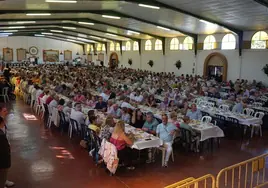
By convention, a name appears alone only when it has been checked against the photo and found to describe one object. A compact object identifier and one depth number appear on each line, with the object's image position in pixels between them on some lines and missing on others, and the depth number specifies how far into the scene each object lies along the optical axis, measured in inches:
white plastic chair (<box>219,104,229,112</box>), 474.5
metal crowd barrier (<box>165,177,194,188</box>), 147.7
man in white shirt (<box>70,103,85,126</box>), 361.7
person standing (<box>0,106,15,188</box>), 236.4
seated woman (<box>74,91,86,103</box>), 477.1
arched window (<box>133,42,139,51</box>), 1340.7
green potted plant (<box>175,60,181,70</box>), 1026.1
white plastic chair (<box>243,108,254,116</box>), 450.0
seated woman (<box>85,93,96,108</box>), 459.8
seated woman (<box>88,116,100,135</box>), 294.4
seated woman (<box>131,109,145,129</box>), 365.4
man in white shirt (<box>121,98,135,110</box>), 430.0
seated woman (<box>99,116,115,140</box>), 272.6
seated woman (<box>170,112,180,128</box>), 323.9
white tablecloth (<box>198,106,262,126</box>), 386.8
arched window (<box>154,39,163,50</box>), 1166.8
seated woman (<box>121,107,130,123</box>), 364.5
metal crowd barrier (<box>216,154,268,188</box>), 245.3
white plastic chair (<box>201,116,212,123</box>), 388.2
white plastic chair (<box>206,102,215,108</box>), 503.6
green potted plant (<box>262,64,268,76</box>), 702.5
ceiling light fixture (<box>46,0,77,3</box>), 567.8
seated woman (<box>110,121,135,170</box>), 263.4
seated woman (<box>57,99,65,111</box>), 409.7
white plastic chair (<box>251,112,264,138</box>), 398.9
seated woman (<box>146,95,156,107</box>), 466.6
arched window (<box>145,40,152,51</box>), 1234.7
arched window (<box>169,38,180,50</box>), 1057.5
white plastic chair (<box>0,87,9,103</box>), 649.8
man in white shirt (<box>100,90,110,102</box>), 517.7
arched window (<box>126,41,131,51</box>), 1411.2
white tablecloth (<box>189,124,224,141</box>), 323.8
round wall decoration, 1756.9
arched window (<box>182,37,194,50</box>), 987.3
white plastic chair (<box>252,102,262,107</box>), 508.9
